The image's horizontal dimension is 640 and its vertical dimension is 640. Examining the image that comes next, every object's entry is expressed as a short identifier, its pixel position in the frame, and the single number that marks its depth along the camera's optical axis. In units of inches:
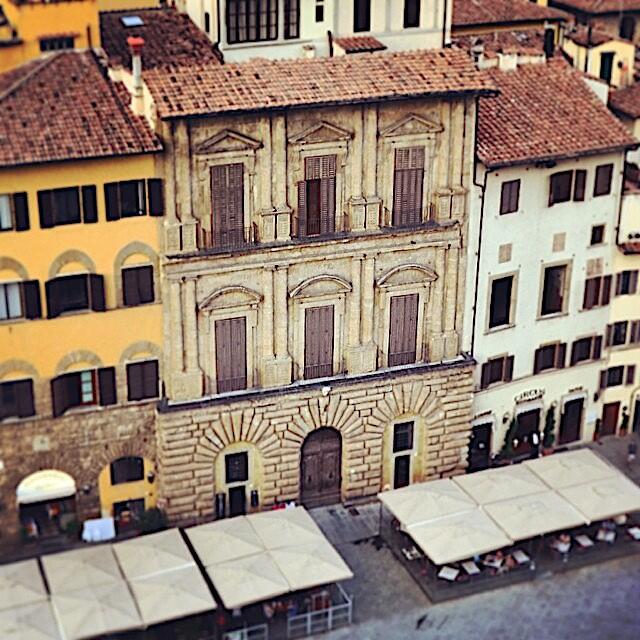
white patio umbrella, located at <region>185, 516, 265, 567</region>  2150.6
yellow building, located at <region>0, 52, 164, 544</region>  2064.5
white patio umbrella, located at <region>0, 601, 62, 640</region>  1959.9
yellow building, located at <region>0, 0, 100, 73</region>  2233.0
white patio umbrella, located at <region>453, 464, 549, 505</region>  2331.4
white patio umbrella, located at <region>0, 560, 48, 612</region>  2020.2
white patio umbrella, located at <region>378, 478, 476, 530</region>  2277.3
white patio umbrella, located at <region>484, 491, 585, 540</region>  2258.9
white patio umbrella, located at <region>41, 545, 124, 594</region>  2062.0
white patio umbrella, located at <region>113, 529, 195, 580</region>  2105.1
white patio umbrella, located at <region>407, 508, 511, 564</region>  2198.6
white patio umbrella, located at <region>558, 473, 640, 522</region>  2313.0
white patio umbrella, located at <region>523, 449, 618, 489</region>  2383.1
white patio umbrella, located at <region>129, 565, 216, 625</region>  2027.6
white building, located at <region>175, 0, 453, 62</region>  2331.4
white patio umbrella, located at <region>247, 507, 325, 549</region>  2186.3
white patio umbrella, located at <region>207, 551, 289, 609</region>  2069.4
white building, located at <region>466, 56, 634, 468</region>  2363.4
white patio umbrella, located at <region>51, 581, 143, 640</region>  1984.5
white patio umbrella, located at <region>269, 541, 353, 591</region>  2108.8
